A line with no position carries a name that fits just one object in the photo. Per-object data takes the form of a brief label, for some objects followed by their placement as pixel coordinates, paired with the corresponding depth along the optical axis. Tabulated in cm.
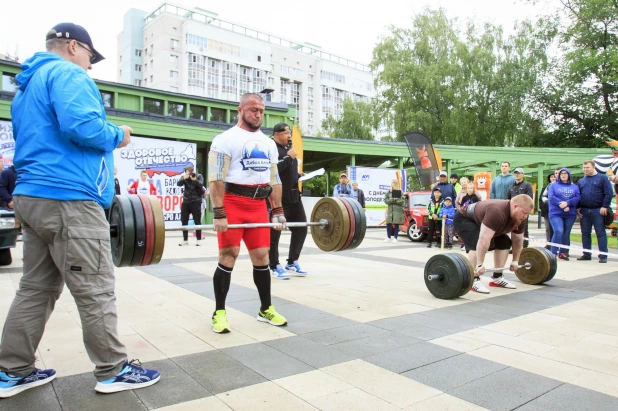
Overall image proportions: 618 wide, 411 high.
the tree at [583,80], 3033
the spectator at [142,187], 1250
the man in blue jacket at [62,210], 234
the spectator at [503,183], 902
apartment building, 6456
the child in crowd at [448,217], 1049
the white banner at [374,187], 1684
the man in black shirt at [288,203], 560
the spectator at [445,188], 1079
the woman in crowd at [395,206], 1196
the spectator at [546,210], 972
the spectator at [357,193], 1226
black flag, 1581
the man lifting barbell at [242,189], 359
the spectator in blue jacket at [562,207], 862
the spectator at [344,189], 1149
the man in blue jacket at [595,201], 855
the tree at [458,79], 3091
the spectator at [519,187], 859
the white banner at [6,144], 1294
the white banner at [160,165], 1446
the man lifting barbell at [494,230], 503
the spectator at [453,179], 1110
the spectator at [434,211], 1083
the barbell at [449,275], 479
